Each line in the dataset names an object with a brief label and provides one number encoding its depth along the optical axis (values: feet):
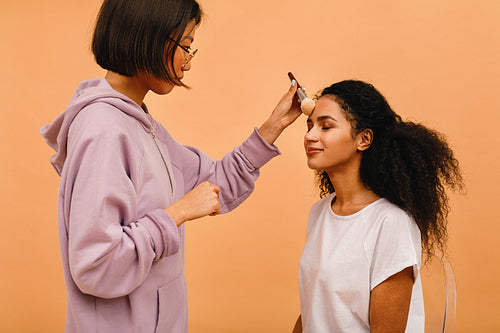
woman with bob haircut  2.88
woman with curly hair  3.64
